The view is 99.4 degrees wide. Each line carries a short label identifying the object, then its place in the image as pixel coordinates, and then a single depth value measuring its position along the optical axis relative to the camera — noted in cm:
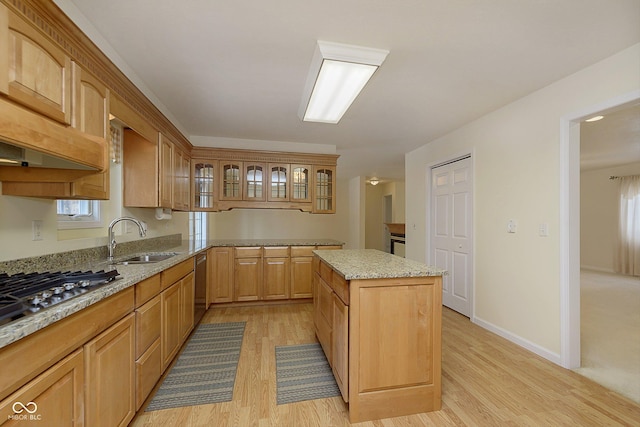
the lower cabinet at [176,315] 200
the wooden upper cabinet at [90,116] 145
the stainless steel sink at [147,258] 221
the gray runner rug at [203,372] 183
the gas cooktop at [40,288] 90
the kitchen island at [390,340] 164
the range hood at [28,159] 117
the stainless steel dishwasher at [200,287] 293
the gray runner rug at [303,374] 189
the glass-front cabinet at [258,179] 388
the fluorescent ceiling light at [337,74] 184
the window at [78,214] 185
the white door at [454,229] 334
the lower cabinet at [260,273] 366
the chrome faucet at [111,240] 206
